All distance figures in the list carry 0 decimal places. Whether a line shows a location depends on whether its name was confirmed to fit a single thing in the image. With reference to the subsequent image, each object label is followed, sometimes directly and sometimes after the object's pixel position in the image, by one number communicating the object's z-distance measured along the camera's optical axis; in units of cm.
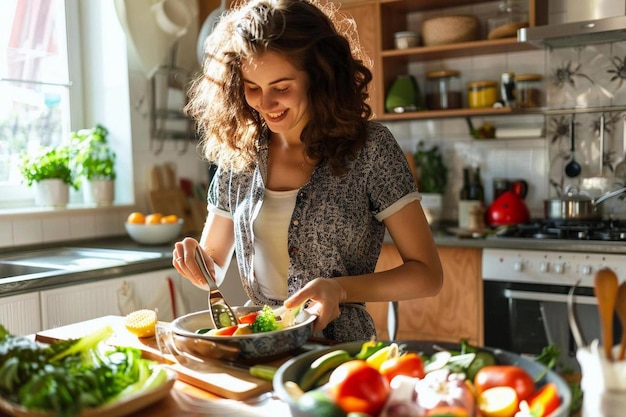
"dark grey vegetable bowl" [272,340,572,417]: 81
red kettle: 298
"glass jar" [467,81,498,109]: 307
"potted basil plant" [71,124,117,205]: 287
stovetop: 253
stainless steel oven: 245
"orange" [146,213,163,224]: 279
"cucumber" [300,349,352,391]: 94
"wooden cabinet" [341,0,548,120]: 309
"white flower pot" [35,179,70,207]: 277
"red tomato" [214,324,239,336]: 114
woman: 138
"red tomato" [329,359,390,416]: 79
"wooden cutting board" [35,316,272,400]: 102
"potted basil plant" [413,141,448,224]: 326
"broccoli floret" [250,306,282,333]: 114
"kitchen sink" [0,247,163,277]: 235
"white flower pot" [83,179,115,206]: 294
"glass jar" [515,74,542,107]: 303
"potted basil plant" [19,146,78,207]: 275
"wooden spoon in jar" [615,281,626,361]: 78
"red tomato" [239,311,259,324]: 121
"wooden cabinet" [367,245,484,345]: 272
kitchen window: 281
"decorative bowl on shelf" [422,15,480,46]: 305
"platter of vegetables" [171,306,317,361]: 109
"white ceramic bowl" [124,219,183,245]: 277
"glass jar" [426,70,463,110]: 321
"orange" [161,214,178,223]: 281
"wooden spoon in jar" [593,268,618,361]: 75
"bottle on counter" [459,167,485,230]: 306
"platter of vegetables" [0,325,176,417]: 88
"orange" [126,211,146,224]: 280
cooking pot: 281
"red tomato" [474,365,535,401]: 84
